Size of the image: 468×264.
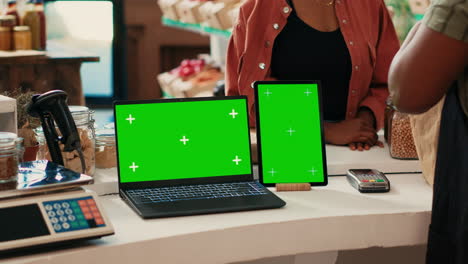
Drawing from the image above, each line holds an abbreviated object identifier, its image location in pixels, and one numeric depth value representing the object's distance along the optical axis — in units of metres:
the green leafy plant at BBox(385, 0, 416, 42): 3.74
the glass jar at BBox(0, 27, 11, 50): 4.85
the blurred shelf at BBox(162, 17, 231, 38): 4.67
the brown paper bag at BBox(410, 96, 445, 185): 2.06
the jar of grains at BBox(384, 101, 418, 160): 2.43
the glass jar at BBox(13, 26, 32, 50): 4.90
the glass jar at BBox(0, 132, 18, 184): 1.73
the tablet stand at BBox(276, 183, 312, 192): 2.17
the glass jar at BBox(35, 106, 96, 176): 2.14
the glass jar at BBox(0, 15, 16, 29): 4.88
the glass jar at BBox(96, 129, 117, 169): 2.31
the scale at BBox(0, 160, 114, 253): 1.65
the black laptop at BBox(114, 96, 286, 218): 2.10
